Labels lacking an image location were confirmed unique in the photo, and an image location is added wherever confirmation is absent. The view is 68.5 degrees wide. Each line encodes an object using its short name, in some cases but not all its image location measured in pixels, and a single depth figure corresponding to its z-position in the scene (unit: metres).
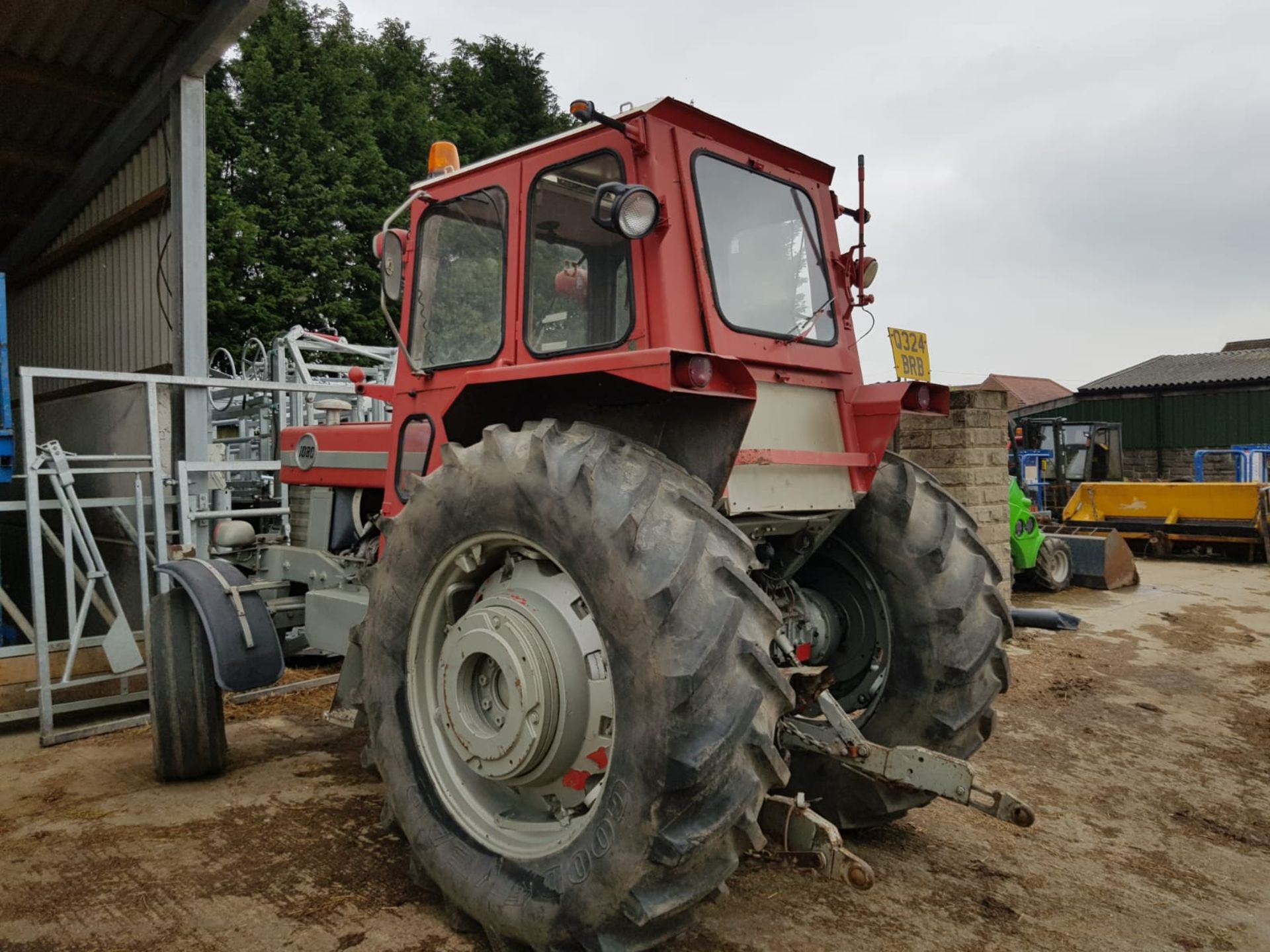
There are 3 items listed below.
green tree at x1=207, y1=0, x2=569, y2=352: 17.16
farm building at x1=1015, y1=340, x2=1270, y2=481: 25.73
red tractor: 2.37
